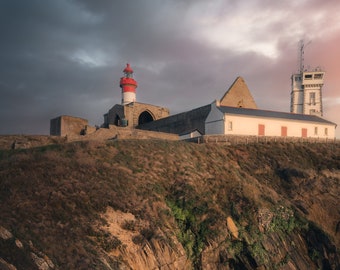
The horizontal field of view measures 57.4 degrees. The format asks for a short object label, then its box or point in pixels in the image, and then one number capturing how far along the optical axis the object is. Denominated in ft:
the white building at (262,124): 140.05
